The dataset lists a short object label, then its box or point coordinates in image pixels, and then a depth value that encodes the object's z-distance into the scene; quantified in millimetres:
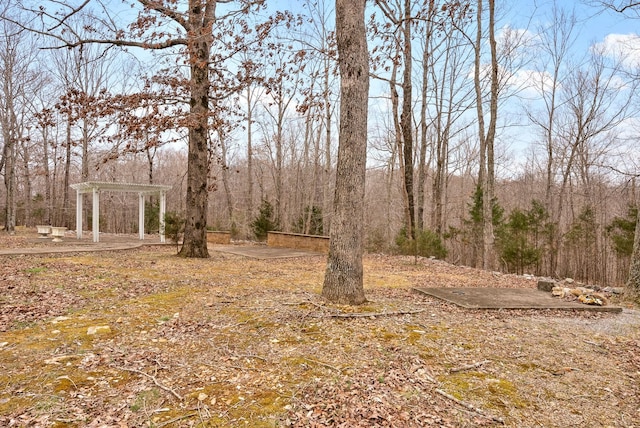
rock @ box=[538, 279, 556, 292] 5906
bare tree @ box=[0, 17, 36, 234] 14875
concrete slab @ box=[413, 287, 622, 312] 4730
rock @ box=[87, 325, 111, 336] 3364
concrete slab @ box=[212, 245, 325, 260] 10281
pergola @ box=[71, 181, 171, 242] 11930
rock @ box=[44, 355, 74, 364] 2717
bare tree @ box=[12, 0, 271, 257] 7125
